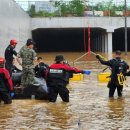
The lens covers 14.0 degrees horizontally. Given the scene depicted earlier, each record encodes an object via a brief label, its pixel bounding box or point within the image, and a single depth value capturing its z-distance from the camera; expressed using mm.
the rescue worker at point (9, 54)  15091
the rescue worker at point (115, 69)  14242
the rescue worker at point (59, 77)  13112
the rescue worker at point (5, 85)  13062
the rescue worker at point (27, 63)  14039
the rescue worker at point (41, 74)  13956
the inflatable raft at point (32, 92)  13922
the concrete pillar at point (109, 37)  49812
